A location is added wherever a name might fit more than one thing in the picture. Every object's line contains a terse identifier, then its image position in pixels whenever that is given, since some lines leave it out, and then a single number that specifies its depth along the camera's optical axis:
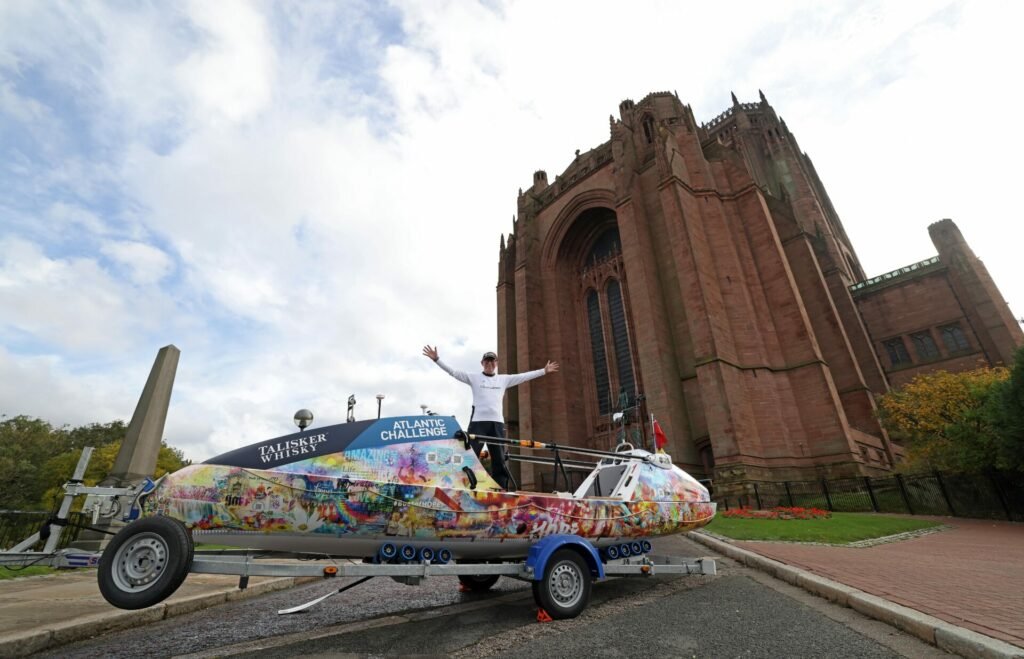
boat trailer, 3.22
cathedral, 18.91
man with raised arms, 5.00
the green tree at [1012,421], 11.69
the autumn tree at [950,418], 13.41
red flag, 6.98
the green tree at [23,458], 33.34
